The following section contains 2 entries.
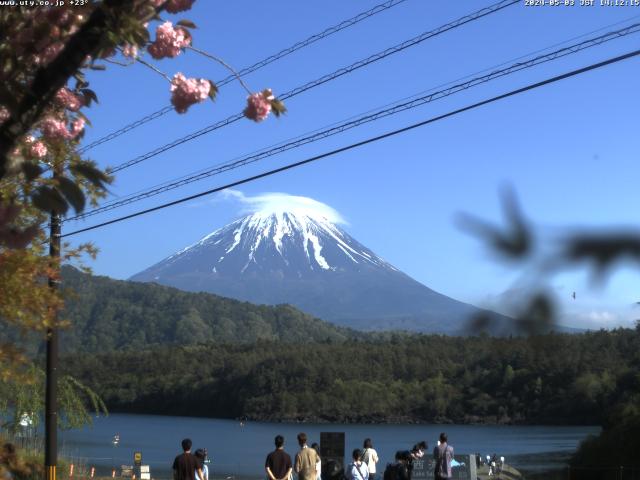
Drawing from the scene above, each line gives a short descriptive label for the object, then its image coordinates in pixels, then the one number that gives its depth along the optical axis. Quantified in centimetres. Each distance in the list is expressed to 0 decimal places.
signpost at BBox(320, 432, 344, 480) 1567
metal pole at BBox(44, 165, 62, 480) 1407
